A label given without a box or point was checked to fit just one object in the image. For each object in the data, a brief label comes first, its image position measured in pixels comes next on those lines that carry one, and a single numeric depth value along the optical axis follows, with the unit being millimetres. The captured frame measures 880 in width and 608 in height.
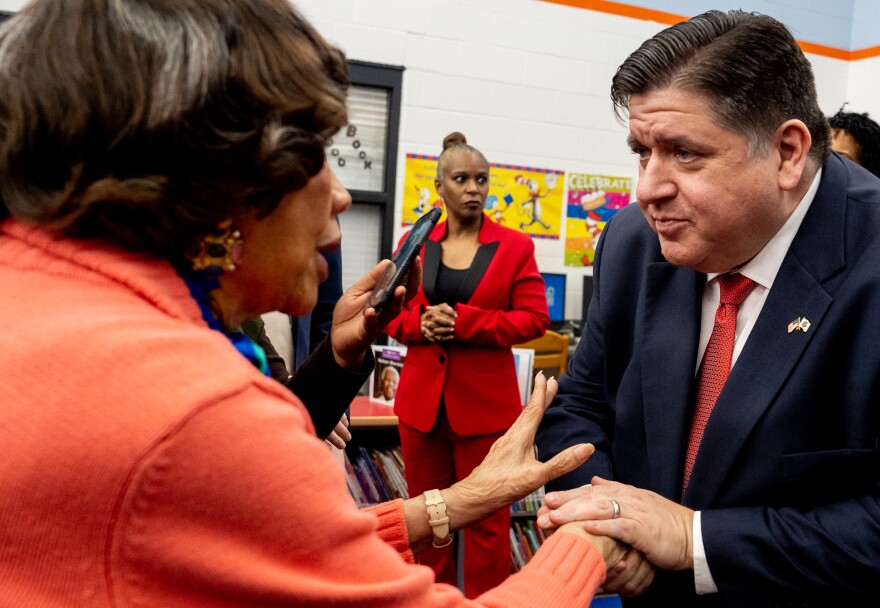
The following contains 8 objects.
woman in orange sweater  647
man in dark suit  1196
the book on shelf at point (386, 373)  3569
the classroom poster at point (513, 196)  4422
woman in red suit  3055
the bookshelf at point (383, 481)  3676
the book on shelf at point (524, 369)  3561
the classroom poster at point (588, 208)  4812
